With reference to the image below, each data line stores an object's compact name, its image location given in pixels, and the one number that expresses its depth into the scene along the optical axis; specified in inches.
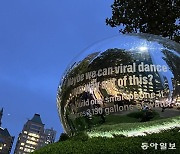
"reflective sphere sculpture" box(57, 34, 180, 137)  220.2
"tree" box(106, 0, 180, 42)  658.8
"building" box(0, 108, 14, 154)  7012.8
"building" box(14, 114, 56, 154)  7421.3
